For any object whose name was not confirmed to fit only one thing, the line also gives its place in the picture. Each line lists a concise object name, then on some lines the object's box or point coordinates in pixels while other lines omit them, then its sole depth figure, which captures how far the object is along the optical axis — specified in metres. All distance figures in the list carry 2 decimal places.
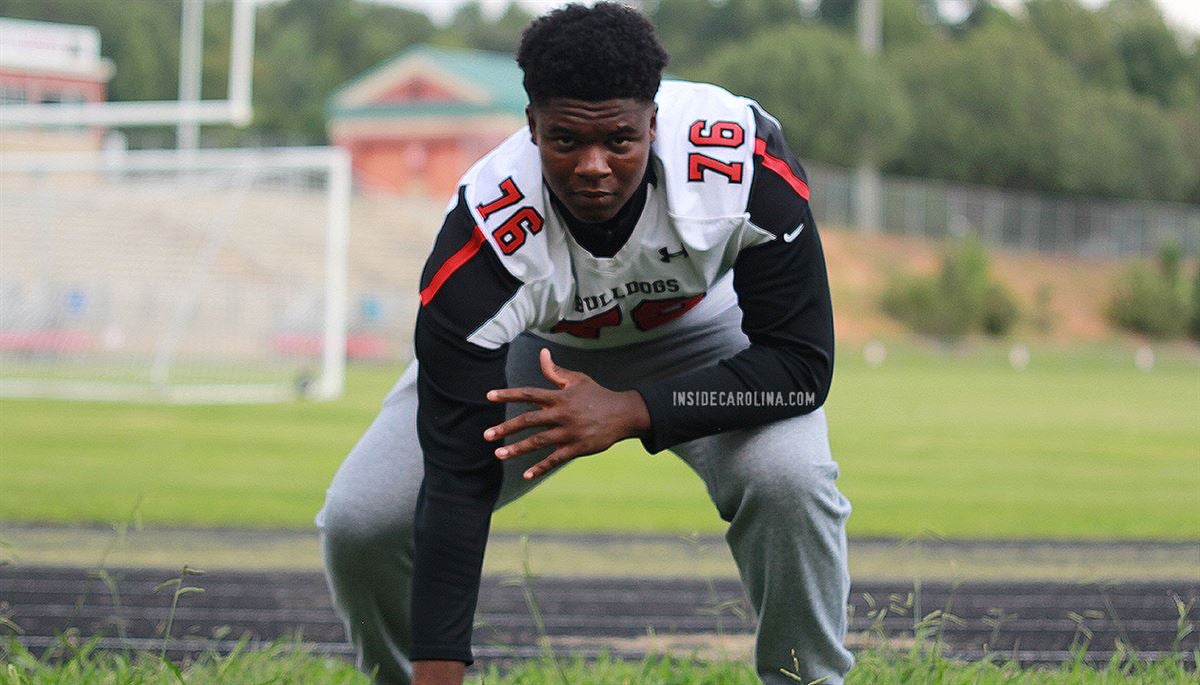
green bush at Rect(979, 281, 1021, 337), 37.38
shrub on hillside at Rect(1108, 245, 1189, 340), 40.44
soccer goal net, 16.64
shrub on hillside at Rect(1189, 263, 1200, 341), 40.59
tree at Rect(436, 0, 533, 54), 69.25
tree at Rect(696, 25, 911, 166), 44.84
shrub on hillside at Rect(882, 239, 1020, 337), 36.06
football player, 2.86
